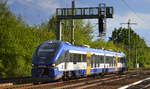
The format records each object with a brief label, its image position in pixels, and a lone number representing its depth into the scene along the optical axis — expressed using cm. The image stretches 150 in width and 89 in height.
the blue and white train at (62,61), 2445
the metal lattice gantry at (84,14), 3712
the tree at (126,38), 10301
